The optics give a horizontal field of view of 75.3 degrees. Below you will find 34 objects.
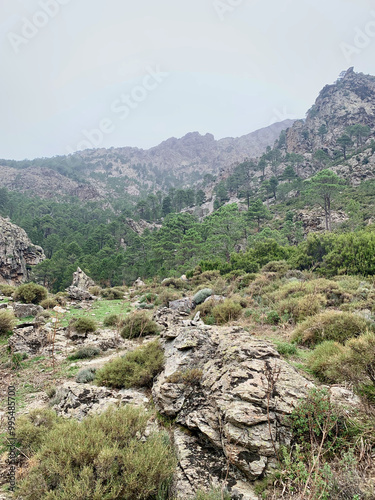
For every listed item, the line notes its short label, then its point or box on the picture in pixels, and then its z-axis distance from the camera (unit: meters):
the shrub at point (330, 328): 6.16
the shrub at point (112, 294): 22.48
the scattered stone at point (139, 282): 31.22
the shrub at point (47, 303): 13.87
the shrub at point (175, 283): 21.53
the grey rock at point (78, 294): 18.92
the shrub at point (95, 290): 23.02
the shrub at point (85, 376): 6.30
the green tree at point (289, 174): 62.38
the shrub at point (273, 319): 9.23
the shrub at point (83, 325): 10.46
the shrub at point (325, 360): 4.59
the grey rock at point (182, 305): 12.90
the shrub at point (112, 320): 12.04
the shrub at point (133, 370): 5.72
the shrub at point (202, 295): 13.70
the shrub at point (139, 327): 10.51
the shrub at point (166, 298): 16.22
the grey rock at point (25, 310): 11.61
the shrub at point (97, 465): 2.53
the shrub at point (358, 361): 3.83
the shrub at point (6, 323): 9.38
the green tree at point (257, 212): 43.72
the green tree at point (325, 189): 36.17
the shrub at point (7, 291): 16.00
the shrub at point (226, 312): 10.05
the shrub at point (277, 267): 17.12
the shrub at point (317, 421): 3.02
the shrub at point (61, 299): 15.87
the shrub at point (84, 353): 8.34
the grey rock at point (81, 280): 26.84
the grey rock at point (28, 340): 8.20
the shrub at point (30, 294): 14.48
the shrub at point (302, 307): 8.62
